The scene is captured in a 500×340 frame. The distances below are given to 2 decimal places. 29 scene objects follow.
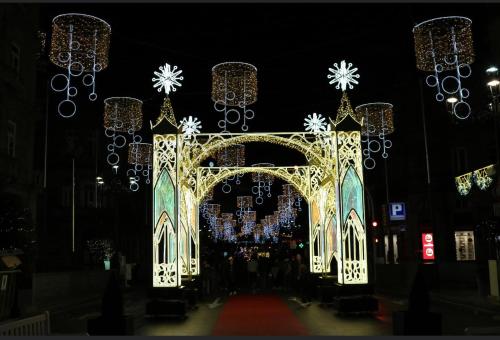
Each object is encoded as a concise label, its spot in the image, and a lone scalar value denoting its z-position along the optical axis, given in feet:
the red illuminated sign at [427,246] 81.46
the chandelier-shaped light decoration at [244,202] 147.74
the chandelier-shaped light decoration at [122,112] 59.26
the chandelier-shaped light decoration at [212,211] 154.71
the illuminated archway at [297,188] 56.70
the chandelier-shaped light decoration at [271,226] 193.54
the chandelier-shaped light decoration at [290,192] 124.98
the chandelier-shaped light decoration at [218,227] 179.77
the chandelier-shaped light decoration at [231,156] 82.84
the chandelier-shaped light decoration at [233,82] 52.06
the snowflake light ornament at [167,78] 59.79
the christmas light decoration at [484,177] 74.55
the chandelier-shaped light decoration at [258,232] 271.43
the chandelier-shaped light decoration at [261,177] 104.63
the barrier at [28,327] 27.22
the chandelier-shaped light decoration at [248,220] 185.08
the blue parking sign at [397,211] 106.96
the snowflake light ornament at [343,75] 59.41
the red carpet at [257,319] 46.38
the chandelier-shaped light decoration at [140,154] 80.33
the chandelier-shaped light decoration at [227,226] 200.23
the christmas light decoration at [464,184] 83.51
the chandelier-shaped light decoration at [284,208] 130.86
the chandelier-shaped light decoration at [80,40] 40.70
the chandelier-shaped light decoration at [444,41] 43.86
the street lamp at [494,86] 61.98
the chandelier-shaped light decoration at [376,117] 69.10
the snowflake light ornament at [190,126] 71.67
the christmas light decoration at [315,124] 73.96
